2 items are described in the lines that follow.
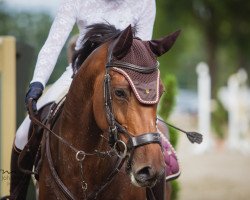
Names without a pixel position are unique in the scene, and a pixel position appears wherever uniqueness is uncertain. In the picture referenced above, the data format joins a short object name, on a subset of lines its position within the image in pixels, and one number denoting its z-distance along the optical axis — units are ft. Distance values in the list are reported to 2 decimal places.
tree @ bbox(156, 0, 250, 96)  290.35
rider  32.07
